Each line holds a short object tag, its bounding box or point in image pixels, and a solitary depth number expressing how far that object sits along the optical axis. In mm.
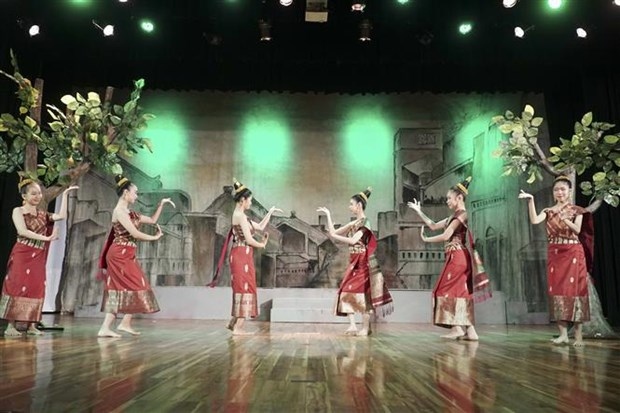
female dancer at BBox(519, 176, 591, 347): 3980
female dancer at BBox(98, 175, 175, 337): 4051
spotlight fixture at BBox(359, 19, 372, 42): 6199
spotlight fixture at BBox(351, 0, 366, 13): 5805
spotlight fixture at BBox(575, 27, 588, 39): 5988
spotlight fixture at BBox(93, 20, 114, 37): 6266
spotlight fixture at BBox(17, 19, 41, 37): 5973
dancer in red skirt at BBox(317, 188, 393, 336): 4539
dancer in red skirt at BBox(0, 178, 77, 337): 4004
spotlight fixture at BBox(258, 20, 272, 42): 6270
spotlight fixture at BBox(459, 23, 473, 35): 6195
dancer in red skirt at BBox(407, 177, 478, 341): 4176
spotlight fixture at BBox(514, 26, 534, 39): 6109
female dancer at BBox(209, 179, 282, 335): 4363
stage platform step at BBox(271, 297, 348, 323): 6934
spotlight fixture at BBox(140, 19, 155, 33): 6312
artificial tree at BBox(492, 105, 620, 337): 4621
